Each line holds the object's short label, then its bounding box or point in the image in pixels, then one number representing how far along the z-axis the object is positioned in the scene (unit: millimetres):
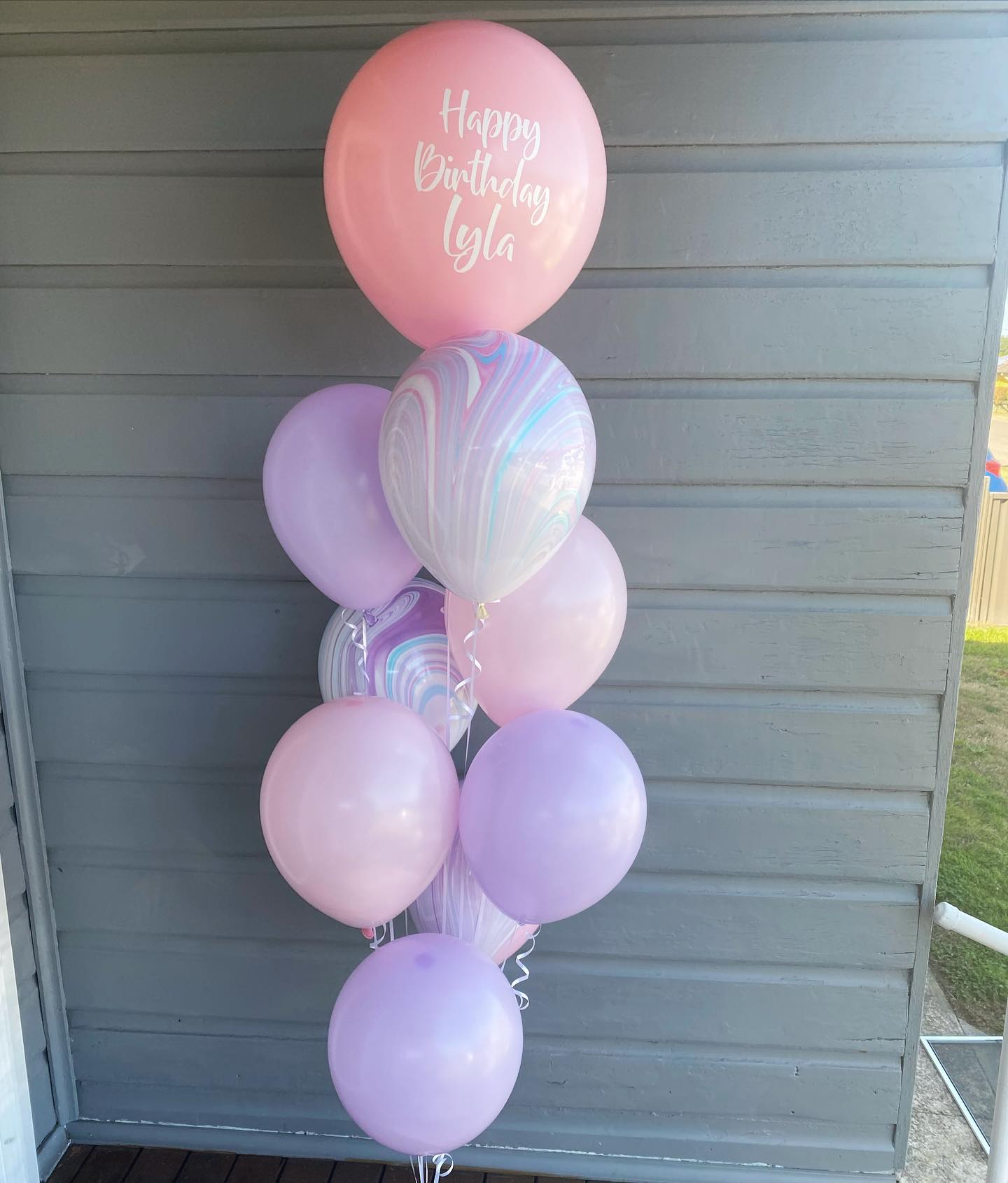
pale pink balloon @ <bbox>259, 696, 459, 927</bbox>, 1162
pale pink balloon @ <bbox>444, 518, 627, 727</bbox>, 1225
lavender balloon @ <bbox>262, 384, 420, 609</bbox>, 1218
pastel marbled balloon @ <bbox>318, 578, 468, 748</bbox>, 1353
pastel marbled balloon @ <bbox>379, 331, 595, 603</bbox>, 1036
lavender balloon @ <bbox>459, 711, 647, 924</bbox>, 1145
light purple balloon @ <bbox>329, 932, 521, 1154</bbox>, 1146
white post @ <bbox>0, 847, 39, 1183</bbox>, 1696
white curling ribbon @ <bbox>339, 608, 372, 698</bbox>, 1344
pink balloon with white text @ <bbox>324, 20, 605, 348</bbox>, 1039
